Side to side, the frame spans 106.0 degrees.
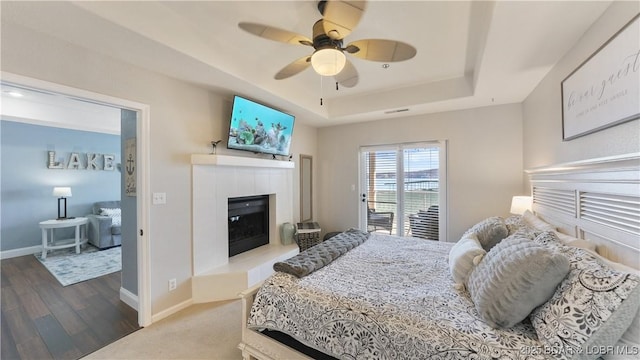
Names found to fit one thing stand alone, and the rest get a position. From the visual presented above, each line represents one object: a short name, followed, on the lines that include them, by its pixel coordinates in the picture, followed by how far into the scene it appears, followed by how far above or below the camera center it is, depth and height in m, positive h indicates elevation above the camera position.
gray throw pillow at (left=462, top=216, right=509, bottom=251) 1.96 -0.44
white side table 3.99 -0.96
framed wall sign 1.19 +0.55
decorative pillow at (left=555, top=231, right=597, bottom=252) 1.41 -0.39
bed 0.94 -0.71
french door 3.85 -0.15
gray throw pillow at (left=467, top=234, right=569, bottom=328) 1.08 -0.48
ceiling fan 1.53 +0.95
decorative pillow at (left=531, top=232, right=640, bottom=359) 0.88 -0.51
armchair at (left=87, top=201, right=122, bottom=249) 4.38 -0.90
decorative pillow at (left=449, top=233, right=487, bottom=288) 1.56 -0.54
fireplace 3.31 -0.62
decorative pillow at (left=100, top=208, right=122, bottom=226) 4.50 -0.62
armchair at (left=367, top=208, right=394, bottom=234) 4.24 -0.71
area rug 3.25 -1.25
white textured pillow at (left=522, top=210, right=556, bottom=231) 1.86 -0.36
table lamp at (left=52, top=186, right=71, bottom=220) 4.36 -0.22
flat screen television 2.94 +0.72
